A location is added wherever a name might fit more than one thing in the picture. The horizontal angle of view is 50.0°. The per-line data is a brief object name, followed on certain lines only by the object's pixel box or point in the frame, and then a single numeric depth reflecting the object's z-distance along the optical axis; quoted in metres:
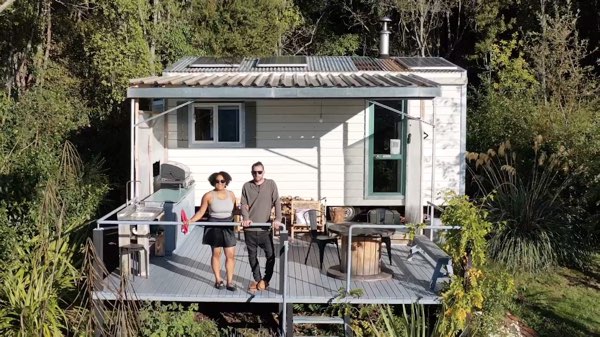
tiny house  11.12
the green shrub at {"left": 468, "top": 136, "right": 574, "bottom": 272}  10.15
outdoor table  7.96
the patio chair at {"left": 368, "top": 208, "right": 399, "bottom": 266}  9.63
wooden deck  7.39
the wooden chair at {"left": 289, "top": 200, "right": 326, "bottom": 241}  10.88
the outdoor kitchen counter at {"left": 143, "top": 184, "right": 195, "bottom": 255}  9.23
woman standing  7.50
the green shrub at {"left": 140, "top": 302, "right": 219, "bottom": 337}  7.12
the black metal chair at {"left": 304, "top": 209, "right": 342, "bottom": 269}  8.51
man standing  7.44
